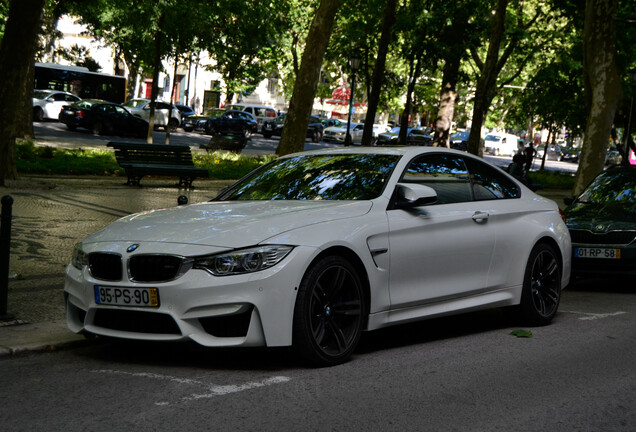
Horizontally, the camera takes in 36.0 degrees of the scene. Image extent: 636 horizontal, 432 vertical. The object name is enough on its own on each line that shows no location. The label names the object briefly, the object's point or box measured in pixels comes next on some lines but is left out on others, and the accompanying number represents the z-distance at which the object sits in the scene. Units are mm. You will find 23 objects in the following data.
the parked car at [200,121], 56938
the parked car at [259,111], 62344
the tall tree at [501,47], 28672
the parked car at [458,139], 67062
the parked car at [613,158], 70250
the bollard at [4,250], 7297
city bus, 54875
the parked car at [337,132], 64375
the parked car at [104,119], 42469
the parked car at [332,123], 67862
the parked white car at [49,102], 48625
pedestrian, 43406
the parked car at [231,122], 56031
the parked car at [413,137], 64875
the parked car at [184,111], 58184
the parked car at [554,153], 84000
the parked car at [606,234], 11719
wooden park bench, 20906
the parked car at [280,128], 59469
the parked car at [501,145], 80688
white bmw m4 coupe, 6094
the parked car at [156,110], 50781
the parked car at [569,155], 81819
